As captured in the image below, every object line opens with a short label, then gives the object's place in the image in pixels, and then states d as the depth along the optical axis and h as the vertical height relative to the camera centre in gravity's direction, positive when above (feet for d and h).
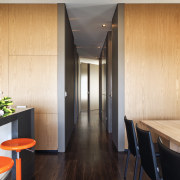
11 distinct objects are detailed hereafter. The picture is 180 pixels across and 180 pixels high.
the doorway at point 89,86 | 35.53 +0.97
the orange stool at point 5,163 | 3.96 -1.67
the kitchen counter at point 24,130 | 6.79 -1.59
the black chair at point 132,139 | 6.82 -1.92
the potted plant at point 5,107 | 6.10 -0.56
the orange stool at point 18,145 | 5.36 -1.66
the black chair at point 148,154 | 4.93 -1.85
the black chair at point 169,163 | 3.27 -1.40
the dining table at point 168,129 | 5.53 -1.43
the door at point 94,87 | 36.50 +0.79
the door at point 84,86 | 35.42 +0.97
